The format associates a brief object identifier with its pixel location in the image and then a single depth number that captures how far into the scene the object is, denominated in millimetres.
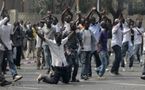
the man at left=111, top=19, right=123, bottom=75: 17594
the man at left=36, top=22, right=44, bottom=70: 19875
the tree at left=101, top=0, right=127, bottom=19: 46662
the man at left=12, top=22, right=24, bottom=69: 19844
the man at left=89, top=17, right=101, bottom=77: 17156
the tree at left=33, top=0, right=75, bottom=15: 42344
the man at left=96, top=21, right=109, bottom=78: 16445
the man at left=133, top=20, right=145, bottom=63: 21438
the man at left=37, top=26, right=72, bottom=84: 14891
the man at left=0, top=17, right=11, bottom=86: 14594
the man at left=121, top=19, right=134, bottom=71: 19891
